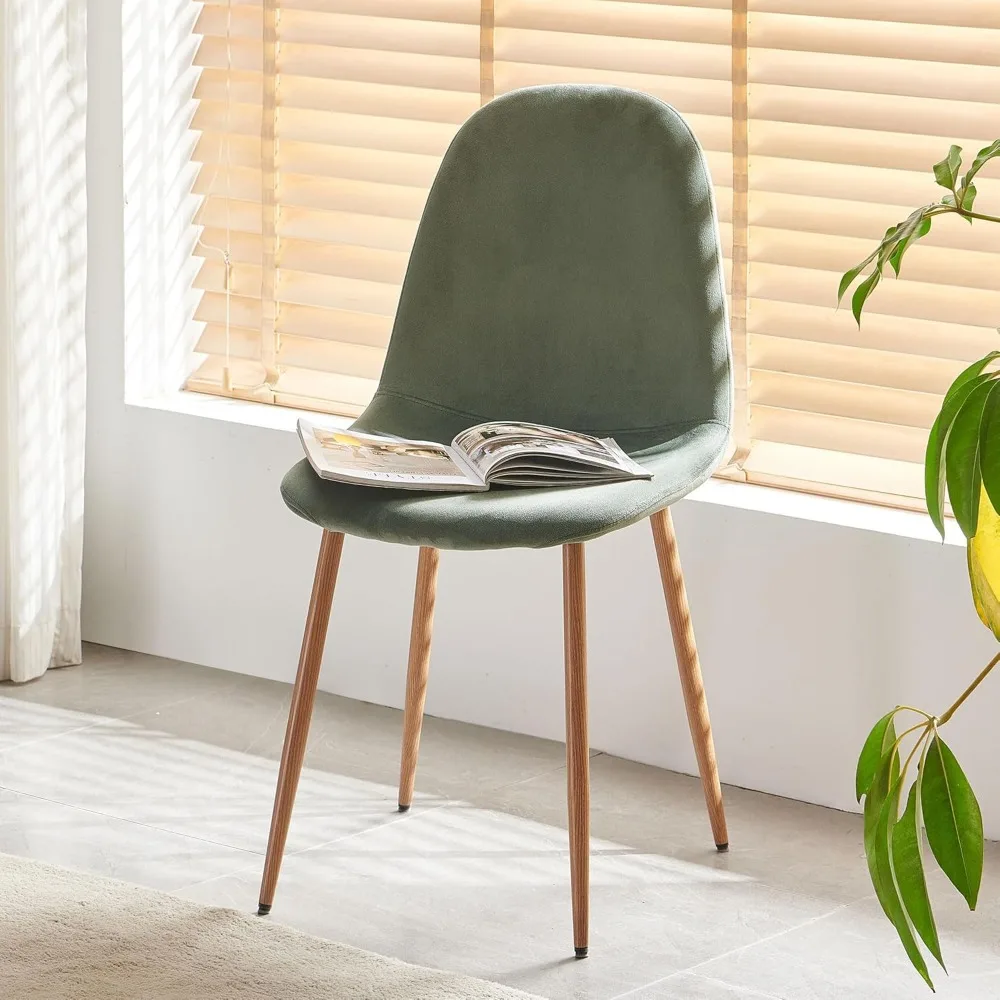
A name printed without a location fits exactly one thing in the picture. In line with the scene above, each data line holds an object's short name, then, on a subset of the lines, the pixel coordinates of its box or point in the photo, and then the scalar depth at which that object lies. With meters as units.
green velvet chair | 4.45
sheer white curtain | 5.04
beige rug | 4.13
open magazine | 4.25
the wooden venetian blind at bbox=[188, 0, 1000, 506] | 4.60
